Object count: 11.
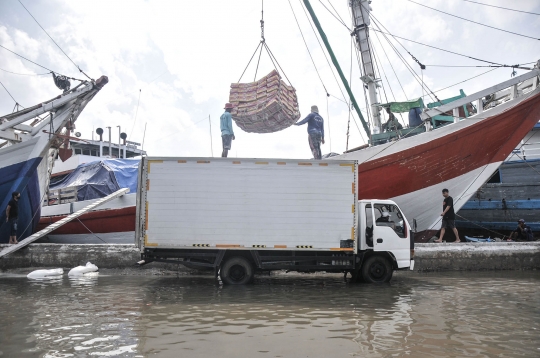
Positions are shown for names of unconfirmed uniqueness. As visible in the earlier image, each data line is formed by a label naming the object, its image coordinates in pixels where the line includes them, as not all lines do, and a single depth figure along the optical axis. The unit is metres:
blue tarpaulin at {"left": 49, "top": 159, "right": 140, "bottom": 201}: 16.17
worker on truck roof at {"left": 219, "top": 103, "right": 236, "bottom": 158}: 12.13
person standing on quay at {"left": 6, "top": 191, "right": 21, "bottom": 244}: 12.16
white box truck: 8.84
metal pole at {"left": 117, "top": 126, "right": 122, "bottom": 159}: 24.75
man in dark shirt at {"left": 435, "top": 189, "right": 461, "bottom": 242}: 11.76
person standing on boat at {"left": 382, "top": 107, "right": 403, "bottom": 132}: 15.05
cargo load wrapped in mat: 11.65
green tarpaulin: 14.62
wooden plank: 10.88
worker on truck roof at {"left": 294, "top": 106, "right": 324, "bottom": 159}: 12.83
